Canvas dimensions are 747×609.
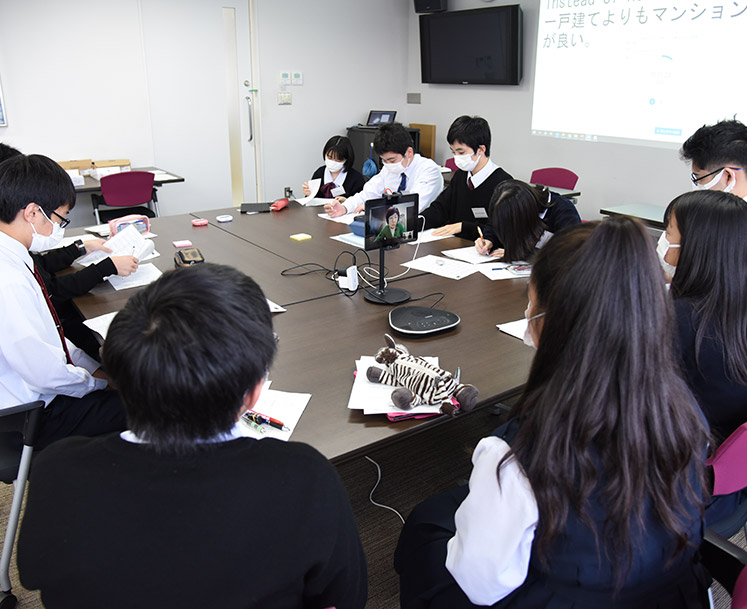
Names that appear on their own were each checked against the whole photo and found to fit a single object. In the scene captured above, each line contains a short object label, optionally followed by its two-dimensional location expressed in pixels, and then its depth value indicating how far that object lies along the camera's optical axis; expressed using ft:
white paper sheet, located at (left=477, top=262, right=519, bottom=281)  7.77
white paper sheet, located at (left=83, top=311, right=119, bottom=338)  5.97
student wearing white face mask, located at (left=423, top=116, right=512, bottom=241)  10.19
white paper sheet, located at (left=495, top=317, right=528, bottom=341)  5.97
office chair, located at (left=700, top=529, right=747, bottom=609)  3.68
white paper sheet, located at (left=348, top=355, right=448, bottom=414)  4.52
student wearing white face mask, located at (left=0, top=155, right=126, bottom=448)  5.00
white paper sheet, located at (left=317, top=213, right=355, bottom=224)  11.02
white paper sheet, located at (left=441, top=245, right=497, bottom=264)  8.50
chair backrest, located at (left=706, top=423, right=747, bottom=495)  3.81
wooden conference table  4.47
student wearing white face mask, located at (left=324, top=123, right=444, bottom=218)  11.36
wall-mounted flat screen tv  16.31
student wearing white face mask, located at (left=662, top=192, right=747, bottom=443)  4.63
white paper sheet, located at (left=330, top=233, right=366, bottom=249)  9.38
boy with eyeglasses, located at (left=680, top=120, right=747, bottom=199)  7.75
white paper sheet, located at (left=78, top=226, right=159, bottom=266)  8.12
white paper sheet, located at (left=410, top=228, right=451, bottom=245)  9.75
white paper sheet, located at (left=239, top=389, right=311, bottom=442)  4.28
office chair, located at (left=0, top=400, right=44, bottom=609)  4.70
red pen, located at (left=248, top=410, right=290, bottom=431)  4.31
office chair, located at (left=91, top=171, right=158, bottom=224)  13.71
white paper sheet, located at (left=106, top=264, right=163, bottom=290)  7.40
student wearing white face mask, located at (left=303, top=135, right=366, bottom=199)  12.67
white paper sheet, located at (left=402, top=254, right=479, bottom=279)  7.91
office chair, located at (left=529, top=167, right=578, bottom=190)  14.28
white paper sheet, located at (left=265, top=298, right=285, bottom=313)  6.56
